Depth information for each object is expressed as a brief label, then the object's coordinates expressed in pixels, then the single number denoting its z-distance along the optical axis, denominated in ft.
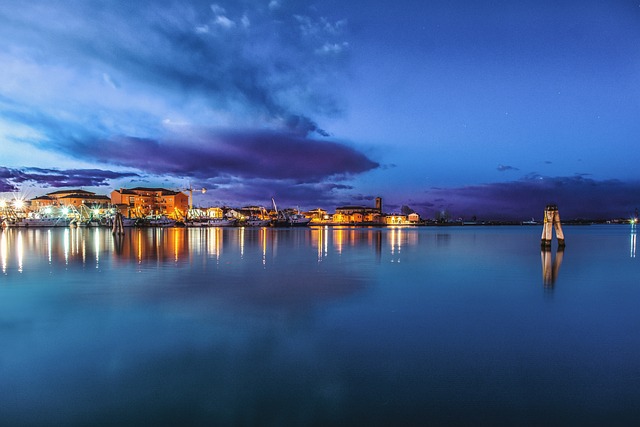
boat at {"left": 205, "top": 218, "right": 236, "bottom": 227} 441.60
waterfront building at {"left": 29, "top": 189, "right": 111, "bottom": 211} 467.11
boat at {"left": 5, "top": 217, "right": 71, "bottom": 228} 369.16
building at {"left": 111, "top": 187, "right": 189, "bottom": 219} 474.49
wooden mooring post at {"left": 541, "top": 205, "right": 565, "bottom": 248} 109.23
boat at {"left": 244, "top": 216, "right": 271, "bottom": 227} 464.73
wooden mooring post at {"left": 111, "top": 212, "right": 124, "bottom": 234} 220.84
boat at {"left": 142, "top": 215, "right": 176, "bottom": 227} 395.30
